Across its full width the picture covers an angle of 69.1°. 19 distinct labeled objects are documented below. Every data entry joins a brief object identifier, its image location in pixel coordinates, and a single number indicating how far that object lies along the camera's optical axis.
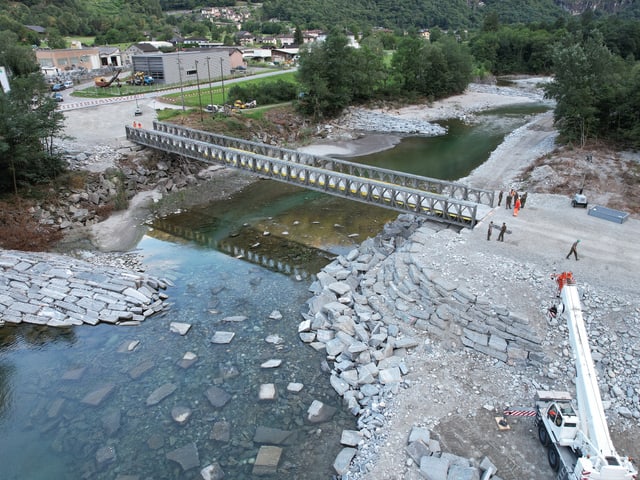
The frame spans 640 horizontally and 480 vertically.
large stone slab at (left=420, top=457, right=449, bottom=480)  12.98
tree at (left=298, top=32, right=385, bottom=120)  59.65
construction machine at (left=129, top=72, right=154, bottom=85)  65.06
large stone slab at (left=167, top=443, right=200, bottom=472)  14.30
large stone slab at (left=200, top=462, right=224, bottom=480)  13.89
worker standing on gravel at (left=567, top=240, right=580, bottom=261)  19.69
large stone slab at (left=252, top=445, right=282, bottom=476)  14.02
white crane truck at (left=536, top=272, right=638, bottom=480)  10.78
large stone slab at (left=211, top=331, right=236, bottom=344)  19.88
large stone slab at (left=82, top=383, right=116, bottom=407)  16.80
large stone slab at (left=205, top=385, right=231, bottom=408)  16.59
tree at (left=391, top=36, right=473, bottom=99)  75.12
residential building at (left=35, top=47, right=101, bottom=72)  76.00
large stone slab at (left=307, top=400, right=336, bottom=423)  15.77
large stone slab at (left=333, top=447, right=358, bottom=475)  13.73
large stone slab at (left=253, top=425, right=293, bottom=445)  15.02
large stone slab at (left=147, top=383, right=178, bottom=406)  16.77
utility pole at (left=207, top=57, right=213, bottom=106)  55.97
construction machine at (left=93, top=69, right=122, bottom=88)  62.12
